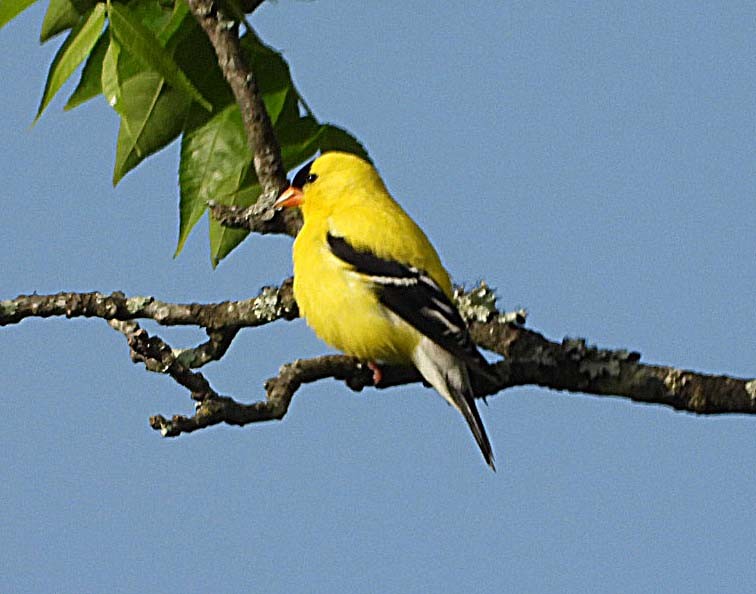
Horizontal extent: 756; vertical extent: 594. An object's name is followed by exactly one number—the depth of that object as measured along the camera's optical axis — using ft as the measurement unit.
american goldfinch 30.25
